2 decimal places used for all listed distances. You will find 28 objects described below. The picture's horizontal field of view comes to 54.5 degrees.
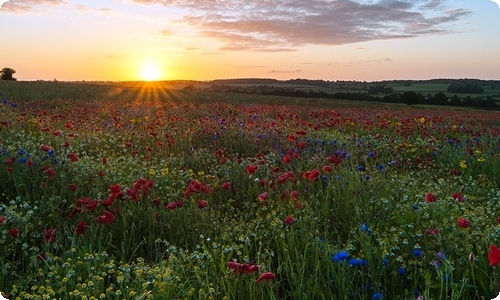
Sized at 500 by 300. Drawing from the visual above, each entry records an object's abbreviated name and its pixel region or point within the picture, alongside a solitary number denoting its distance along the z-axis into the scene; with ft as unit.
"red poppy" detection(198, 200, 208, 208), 12.12
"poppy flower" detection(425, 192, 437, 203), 12.17
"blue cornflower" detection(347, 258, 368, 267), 9.07
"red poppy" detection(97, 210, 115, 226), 11.05
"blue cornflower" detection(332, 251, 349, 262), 8.93
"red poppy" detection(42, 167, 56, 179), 13.91
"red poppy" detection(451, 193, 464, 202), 12.98
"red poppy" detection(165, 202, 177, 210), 11.95
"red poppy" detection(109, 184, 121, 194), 12.05
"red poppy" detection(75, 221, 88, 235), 10.91
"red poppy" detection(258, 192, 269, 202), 12.33
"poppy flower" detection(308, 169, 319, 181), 12.66
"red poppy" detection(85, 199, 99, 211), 11.69
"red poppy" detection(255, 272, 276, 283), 7.59
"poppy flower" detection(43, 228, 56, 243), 10.62
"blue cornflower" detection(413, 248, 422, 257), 9.45
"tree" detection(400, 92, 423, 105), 163.53
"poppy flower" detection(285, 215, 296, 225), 10.60
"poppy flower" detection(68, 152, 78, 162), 15.73
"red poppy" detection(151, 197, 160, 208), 12.81
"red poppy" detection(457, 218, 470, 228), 9.91
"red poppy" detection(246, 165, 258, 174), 14.11
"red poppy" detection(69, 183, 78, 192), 13.57
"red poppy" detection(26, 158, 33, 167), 14.92
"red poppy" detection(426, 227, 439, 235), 10.23
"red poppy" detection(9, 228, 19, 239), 10.64
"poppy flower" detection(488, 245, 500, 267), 7.38
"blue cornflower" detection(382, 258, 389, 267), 9.54
